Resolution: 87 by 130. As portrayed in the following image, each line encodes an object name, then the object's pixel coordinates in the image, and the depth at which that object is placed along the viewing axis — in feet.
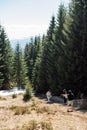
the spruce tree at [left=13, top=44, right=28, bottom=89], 200.54
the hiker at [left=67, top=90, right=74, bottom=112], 66.04
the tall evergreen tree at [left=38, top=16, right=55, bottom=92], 147.10
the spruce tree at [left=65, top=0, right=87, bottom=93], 107.14
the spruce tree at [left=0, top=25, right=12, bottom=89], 176.14
